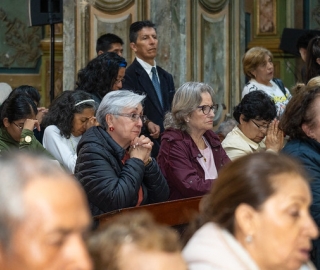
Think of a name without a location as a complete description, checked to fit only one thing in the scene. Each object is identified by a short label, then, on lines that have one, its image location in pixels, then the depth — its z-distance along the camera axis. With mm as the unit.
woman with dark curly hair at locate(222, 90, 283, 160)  8003
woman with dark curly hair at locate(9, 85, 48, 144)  9103
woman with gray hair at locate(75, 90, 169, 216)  5993
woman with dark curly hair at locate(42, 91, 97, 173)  7992
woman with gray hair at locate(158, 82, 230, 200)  6832
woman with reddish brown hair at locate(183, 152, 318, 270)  3308
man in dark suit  8485
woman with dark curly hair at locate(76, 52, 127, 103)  8219
